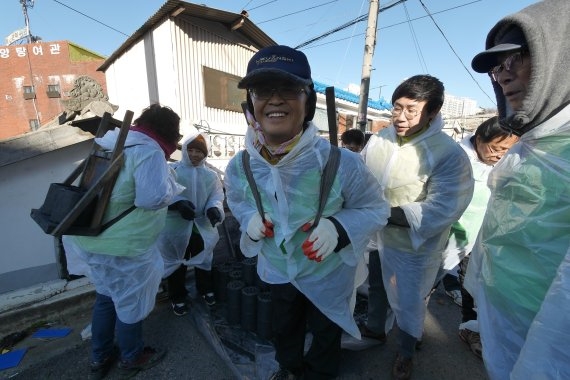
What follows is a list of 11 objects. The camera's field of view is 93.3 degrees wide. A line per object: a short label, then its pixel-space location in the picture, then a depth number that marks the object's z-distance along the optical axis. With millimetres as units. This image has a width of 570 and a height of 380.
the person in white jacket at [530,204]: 781
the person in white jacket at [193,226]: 2652
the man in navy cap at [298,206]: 1248
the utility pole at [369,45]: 6057
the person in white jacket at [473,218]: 2121
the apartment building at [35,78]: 19266
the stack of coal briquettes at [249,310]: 2348
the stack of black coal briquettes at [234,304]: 2434
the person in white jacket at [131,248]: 1730
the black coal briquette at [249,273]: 2739
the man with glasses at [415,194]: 1624
